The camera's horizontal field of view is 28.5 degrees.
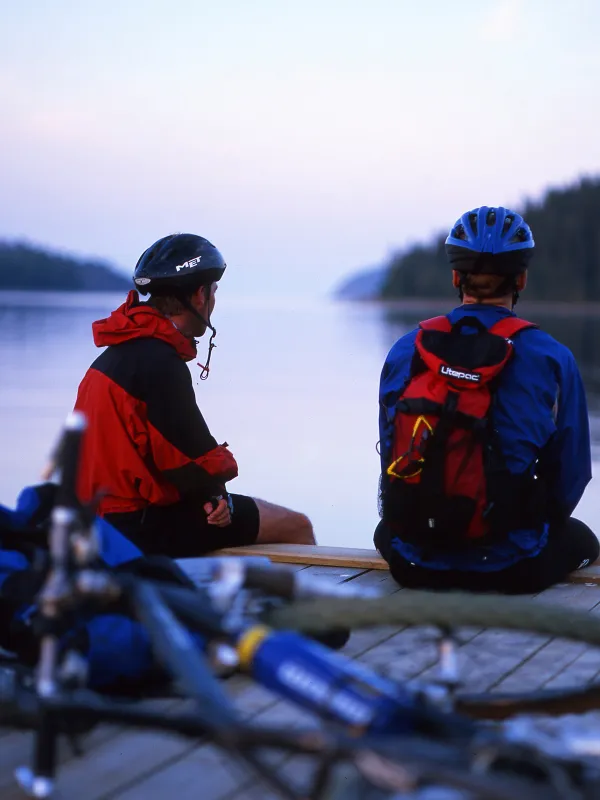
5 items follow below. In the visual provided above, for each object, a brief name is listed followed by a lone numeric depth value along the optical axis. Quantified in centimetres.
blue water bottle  178
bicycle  169
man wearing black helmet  436
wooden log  485
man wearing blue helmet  395
